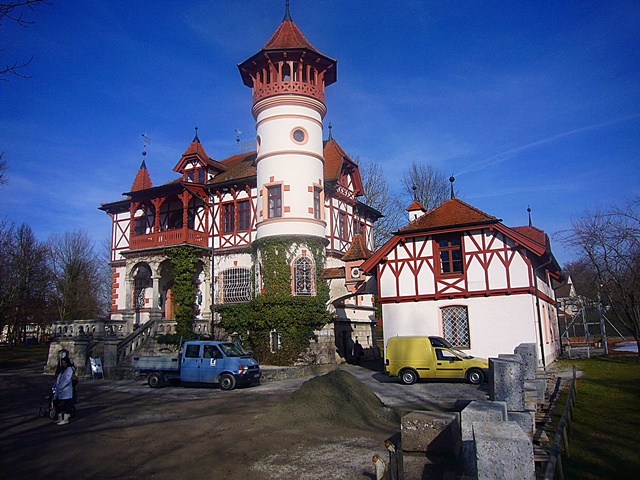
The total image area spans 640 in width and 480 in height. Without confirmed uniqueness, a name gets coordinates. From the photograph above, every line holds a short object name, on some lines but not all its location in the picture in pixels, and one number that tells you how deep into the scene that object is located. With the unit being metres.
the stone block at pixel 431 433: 9.04
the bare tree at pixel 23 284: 34.25
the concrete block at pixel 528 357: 11.95
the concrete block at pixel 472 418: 6.77
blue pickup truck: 18.94
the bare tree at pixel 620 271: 24.02
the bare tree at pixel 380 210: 40.94
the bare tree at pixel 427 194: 41.34
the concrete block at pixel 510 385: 8.68
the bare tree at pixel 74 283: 45.50
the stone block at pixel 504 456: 4.70
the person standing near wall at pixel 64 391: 12.54
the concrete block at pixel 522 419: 7.84
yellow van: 18.47
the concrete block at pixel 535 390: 11.43
